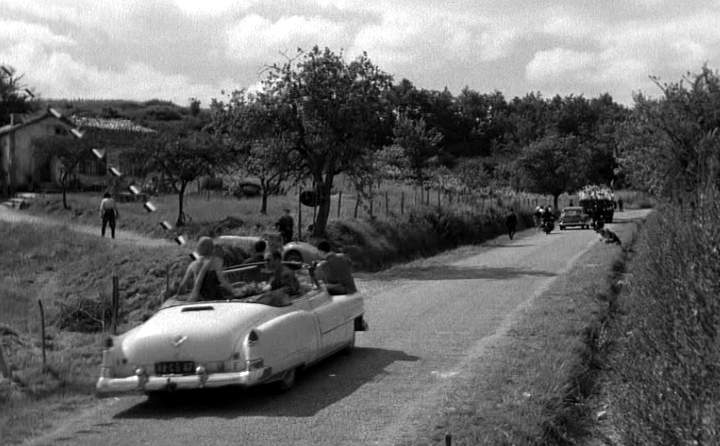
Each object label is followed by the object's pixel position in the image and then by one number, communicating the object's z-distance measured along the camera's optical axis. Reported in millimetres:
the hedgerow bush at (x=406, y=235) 33188
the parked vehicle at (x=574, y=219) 60438
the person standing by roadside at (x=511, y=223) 48312
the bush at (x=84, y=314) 21469
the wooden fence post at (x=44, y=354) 12931
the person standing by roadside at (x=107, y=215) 23748
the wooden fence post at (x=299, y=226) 31078
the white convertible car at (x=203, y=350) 9523
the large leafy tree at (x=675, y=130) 27312
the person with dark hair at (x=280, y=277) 11547
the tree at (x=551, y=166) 84875
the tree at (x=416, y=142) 65438
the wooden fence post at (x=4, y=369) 12008
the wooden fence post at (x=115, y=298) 14877
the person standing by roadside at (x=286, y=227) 28984
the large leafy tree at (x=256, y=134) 30969
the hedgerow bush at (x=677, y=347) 6676
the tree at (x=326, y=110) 30906
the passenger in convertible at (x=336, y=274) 13250
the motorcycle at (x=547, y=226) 53281
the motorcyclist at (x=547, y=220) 53312
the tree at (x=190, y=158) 31656
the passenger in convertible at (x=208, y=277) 10938
